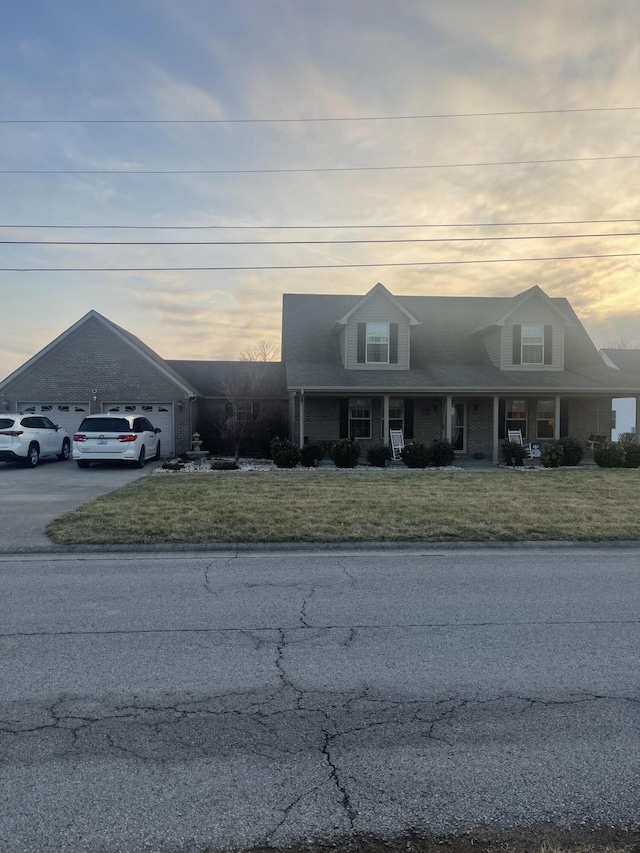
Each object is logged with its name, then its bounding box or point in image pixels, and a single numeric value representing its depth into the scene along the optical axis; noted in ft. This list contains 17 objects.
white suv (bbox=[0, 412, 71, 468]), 59.98
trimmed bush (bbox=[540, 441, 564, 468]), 64.03
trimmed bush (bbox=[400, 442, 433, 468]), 64.13
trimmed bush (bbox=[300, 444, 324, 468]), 65.92
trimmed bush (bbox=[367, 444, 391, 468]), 65.09
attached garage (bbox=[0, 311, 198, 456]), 76.89
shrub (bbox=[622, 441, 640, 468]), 65.00
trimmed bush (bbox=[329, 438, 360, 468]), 64.03
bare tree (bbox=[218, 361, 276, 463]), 78.18
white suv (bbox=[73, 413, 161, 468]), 60.75
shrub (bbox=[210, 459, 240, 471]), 64.49
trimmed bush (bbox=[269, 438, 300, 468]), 64.23
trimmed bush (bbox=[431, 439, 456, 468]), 65.36
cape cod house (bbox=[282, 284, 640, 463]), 71.36
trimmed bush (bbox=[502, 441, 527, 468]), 66.49
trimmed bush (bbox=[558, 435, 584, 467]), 66.13
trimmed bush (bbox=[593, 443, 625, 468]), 64.08
